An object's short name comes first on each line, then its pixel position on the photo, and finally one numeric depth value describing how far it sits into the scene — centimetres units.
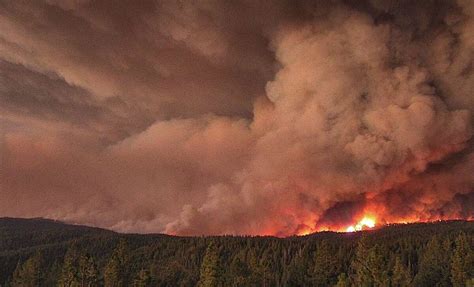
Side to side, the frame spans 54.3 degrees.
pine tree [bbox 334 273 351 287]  9044
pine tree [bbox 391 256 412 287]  9729
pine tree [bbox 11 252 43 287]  12388
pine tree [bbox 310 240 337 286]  12044
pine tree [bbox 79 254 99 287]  11325
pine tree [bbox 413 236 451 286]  11452
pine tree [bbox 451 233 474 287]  10075
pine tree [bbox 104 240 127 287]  11588
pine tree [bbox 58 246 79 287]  10850
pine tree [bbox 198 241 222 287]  10431
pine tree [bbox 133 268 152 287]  10775
